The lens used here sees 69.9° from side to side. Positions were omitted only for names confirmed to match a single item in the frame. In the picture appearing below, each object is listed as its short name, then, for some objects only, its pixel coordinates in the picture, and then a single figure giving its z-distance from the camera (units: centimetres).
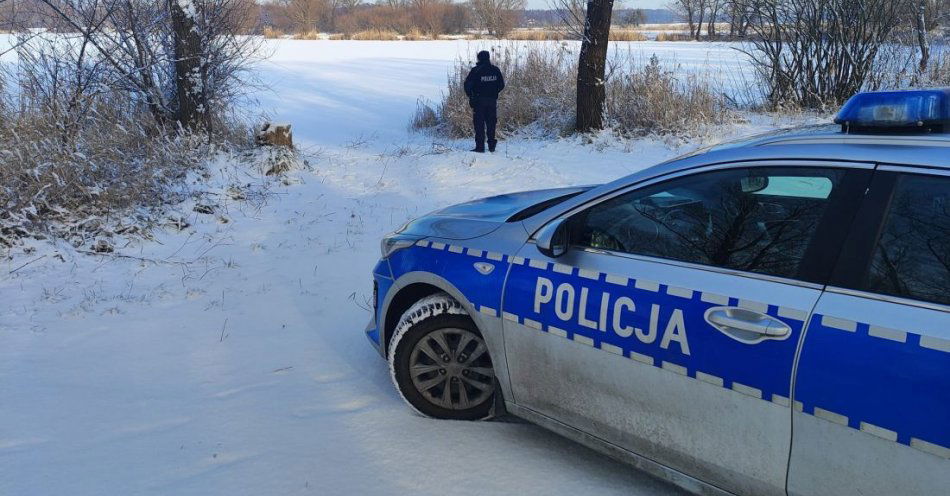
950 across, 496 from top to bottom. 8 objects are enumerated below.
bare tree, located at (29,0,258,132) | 809
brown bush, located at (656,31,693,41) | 3550
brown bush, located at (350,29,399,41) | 4109
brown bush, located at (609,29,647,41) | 2727
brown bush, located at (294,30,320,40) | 4168
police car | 195
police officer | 1015
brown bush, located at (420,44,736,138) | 1057
